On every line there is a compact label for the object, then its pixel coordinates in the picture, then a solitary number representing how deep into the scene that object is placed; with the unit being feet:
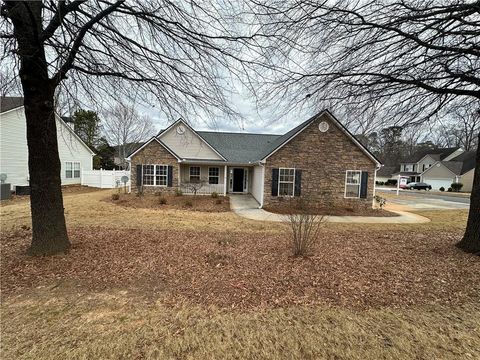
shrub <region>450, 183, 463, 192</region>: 123.16
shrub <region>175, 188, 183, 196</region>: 55.06
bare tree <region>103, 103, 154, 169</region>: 107.65
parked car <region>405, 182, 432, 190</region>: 134.41
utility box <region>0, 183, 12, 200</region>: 46.74
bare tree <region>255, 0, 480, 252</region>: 14.97
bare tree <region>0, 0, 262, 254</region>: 13.28
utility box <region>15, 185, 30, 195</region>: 52.85
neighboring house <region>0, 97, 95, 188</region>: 55.21
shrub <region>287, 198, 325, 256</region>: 17.25
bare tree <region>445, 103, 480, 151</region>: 23.48
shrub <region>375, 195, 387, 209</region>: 47.83
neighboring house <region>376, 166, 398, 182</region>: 192.13
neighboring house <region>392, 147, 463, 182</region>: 161.17
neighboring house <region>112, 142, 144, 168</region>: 121.09
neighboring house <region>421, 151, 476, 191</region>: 128.06
